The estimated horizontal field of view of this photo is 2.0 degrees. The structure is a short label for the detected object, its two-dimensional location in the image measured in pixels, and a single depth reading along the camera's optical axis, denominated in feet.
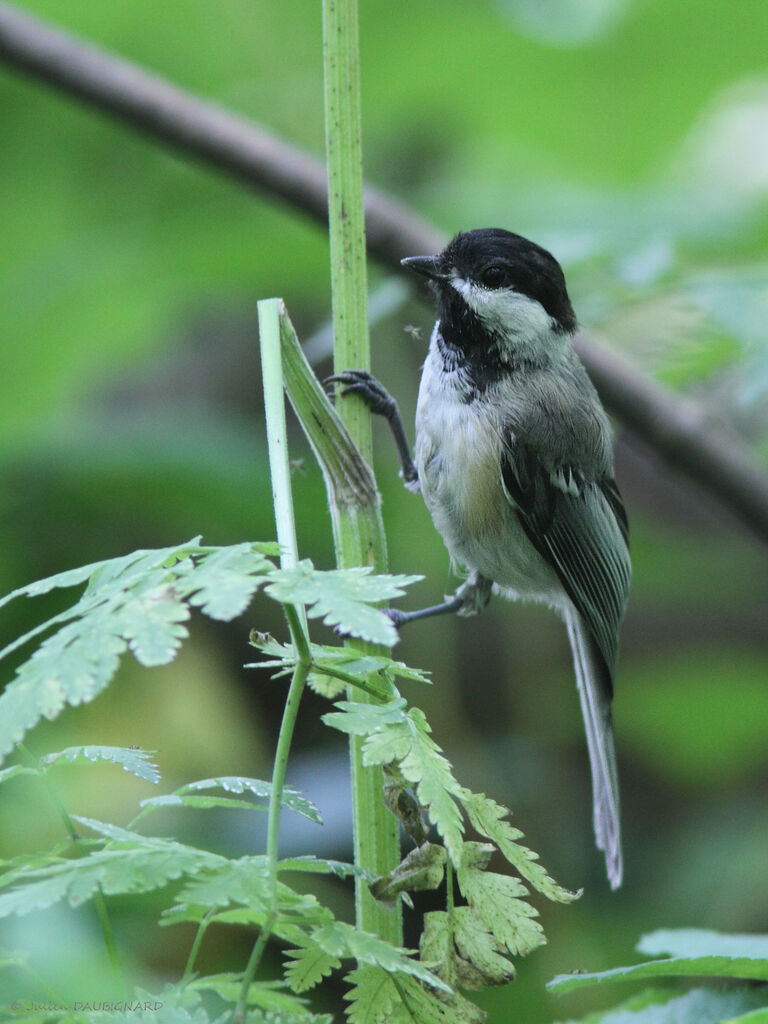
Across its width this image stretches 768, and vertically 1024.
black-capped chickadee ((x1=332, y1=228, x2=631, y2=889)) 14.76
